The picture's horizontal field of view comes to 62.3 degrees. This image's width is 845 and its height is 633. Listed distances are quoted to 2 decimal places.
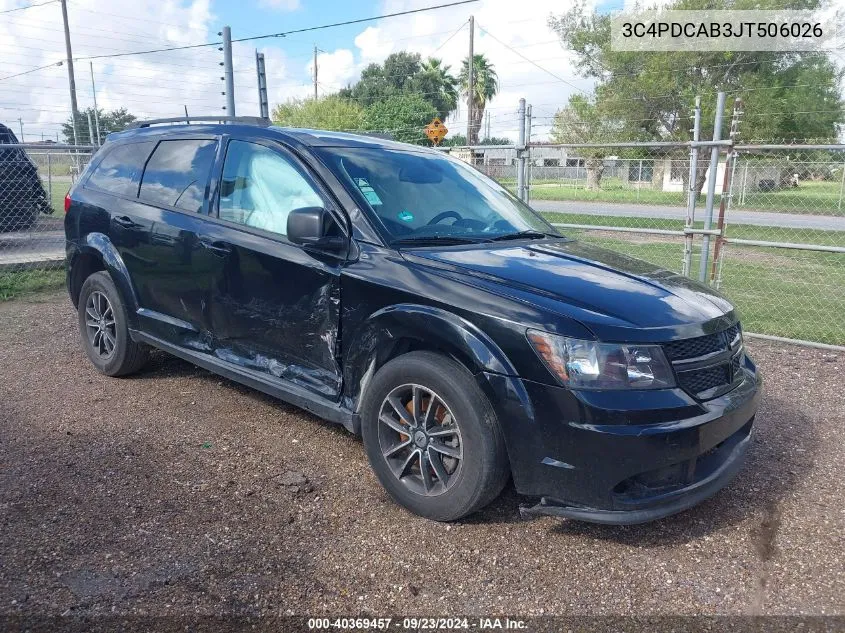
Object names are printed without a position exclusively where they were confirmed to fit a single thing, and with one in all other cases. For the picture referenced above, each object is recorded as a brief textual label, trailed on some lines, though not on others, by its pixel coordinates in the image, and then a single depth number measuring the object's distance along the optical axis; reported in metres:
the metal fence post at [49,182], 11.23
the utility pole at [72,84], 30.94
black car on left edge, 10.47
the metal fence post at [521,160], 8.12
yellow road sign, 18.83
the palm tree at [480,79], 54.59
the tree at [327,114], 41.68
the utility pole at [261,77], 10.24
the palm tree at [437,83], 59.34
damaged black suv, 2.89
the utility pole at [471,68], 32.00
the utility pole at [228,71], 10.60
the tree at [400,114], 44.78
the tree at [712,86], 25.81
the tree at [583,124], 29.52
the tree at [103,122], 34.28
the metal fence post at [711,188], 6.67
